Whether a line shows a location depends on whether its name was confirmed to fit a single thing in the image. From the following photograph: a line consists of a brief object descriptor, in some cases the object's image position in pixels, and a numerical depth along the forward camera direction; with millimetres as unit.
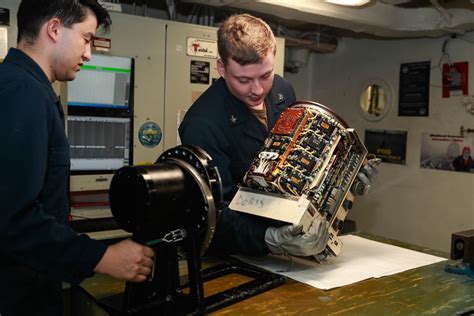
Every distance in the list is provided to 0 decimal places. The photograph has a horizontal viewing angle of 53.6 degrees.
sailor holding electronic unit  1438
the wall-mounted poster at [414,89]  3385
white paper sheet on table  1397
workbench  1172
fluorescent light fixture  2584
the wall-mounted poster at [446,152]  3143
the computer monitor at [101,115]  2293
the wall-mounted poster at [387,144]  3555
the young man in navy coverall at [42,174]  936
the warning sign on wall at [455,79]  3139
